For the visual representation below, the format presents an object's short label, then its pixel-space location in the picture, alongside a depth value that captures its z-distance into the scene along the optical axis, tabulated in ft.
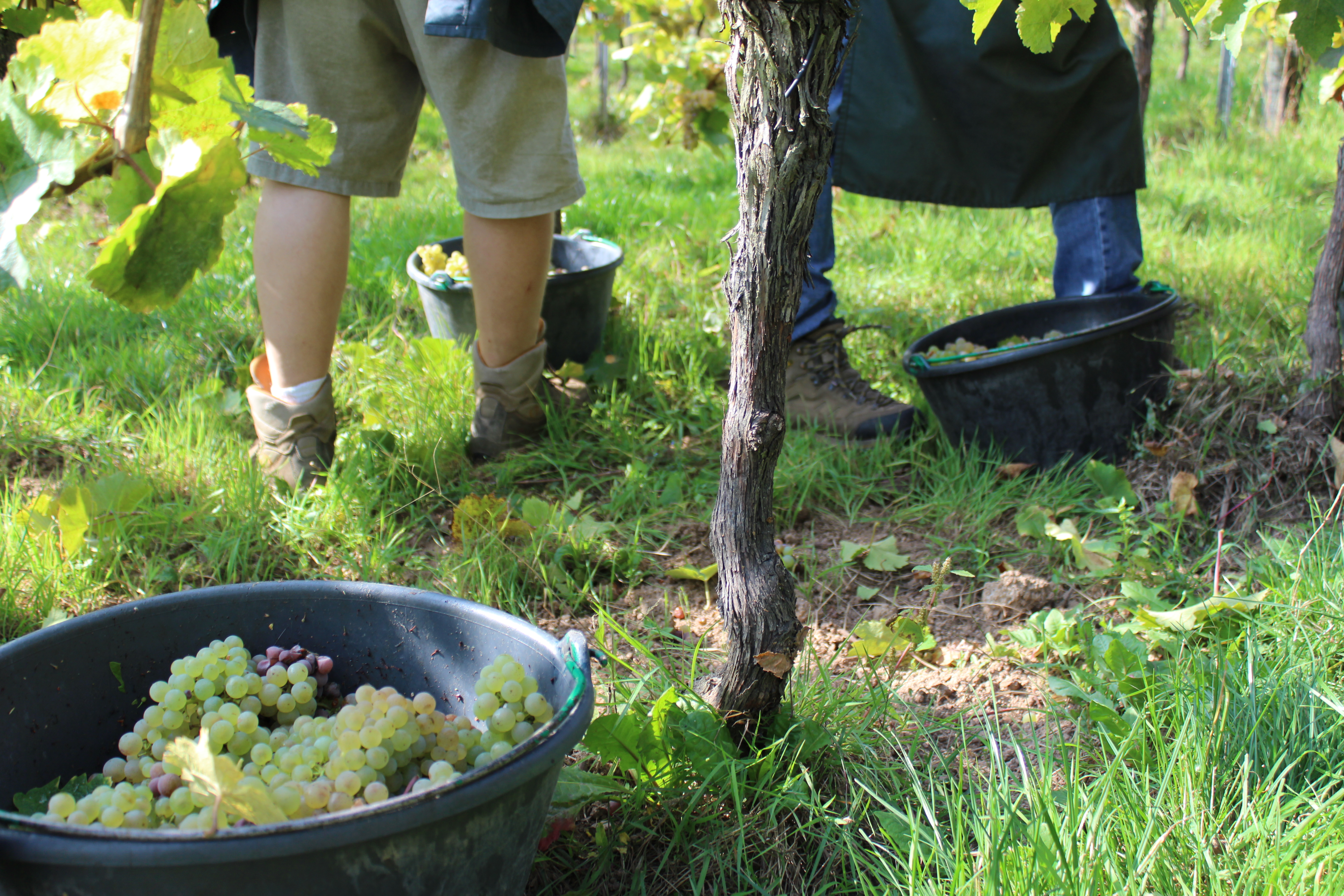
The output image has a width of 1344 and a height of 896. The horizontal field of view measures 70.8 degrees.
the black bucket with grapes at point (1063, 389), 6.46
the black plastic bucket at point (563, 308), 8.20
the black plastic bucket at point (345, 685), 2.29
